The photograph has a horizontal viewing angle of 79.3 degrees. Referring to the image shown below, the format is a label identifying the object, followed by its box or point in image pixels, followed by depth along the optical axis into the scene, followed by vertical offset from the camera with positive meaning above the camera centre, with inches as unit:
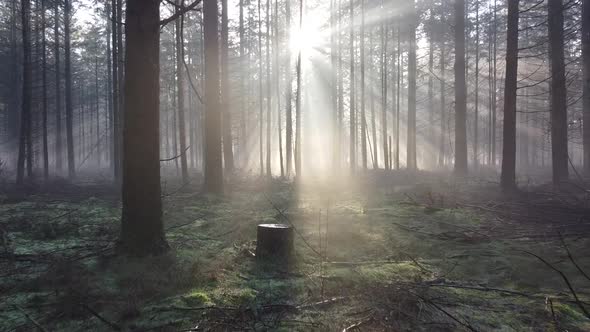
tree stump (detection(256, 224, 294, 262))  213.5 -48.6
